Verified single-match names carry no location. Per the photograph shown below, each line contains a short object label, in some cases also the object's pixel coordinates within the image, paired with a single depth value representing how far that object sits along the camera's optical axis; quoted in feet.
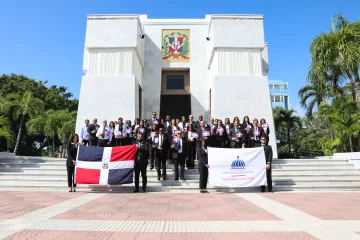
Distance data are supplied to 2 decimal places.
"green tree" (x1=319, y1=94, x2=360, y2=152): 46.24
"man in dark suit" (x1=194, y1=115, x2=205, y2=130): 36.65
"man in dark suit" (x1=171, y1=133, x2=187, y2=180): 32.35
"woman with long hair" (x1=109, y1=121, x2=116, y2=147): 38.65
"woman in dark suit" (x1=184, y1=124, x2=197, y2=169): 34.99
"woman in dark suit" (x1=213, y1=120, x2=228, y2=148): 36.63
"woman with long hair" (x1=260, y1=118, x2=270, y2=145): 38.75
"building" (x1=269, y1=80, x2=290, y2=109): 298.97
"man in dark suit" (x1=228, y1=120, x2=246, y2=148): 36.40
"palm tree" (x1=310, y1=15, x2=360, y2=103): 46.29
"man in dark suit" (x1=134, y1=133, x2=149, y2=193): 29.66
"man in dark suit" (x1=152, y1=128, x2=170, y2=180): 32.96
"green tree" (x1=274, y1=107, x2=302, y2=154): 79.56
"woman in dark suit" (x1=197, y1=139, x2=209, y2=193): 29.53
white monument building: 53.21
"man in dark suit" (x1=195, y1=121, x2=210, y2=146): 35.26
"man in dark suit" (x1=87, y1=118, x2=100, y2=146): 38.60
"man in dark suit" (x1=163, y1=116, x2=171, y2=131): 37.88
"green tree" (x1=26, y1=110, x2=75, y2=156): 71.92
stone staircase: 31.76
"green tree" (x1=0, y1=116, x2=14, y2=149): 40.45
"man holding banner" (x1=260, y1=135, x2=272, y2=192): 30.30
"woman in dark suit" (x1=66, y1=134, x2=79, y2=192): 29.81
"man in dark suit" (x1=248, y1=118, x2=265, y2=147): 36.77
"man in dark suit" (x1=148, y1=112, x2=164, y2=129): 37.83
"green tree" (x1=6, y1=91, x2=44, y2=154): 59.72
